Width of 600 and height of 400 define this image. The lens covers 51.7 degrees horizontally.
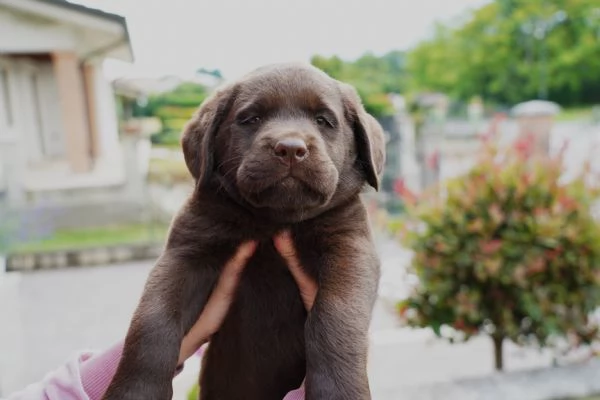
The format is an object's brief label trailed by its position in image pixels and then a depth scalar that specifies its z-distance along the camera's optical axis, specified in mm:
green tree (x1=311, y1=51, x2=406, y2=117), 14835
